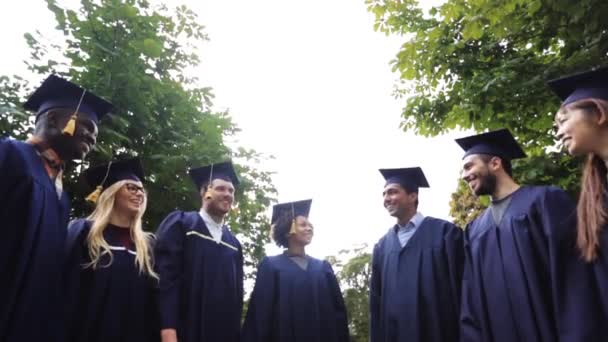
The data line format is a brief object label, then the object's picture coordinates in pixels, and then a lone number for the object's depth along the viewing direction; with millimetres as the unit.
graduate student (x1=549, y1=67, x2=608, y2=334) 2457
